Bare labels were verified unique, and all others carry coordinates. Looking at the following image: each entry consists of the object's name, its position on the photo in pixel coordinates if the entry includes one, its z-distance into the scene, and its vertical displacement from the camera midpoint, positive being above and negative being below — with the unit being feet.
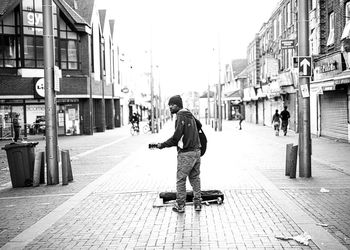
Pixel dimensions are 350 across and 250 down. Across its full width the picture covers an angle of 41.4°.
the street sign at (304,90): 35.83 +1.39
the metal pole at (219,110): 122.92 -0.13
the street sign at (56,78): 35.77 +2.78
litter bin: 35.17 -3.63
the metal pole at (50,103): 35.37 +0.84
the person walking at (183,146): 24.18 -1.84
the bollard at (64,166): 35.32 -4.03
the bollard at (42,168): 36.20 -4.26
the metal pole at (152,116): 118.01 -1.13
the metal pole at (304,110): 35.91 -0.16
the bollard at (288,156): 36.32 -3.75
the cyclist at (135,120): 108.57 -2.00
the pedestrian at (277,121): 92.84 -2.51
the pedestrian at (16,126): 96.46 -2.39
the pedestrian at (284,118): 89.51 -1.83
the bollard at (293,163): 35.86 -4.27
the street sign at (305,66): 35.76 +3.26
